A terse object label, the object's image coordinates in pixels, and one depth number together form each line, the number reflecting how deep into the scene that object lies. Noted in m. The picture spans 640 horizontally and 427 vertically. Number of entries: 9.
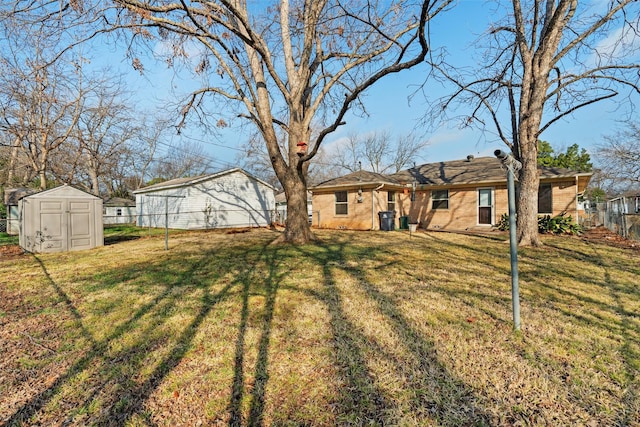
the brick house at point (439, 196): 12.68
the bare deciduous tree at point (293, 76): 8.62
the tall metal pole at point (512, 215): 2.82
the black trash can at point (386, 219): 14.44
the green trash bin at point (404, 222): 16.09
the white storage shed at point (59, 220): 8.99
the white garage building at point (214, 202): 18.31
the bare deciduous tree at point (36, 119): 15.04
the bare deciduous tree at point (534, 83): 8.29
